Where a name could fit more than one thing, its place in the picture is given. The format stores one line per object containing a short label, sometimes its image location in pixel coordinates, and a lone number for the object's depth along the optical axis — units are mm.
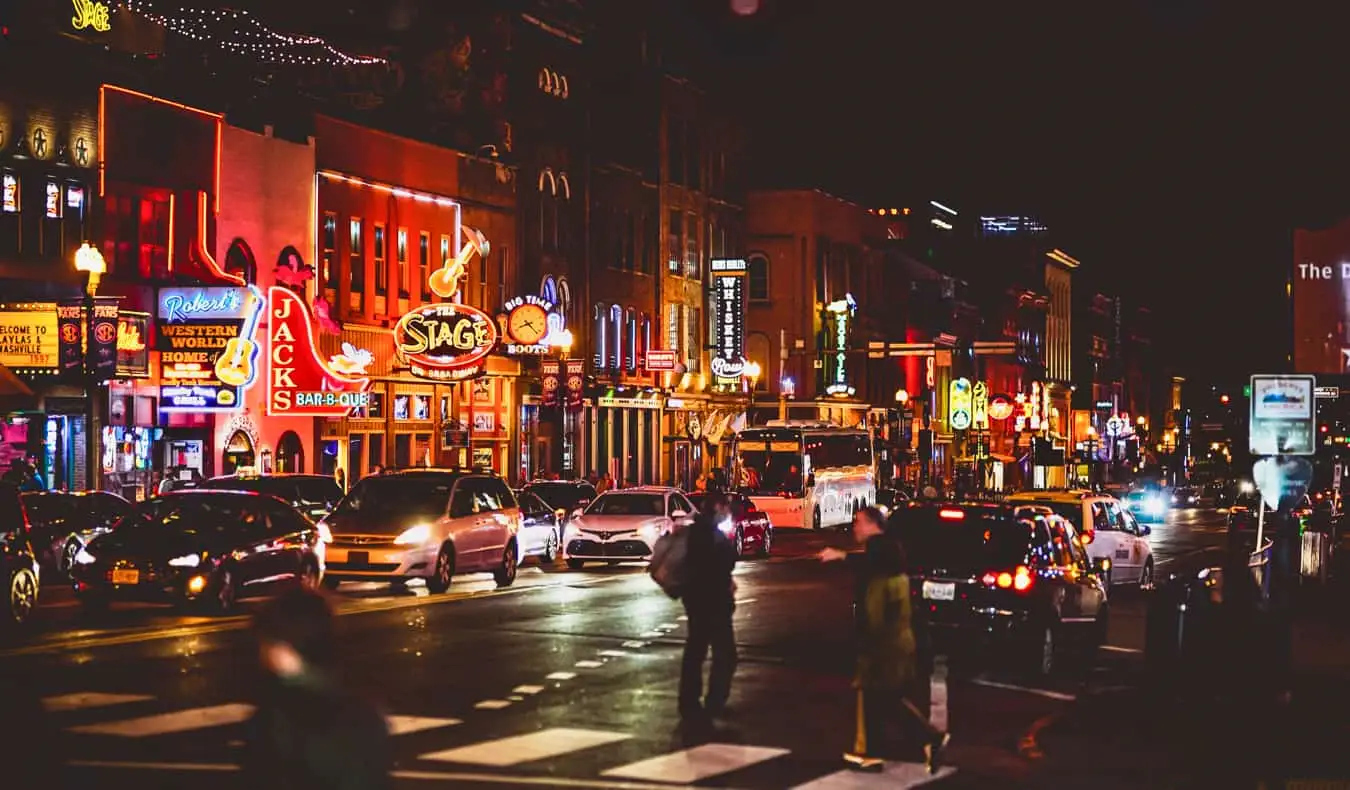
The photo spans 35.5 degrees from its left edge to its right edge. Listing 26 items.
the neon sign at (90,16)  41562
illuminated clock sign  56125
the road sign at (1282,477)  28875
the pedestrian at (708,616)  16938
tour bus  57219
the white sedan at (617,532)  38125
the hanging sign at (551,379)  53122
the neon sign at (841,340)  87312
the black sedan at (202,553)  26156
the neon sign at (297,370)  46062
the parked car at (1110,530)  32688
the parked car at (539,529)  39250
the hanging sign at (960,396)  102750
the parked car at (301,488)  34625
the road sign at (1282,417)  28422
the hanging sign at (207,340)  43594
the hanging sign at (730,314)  78875
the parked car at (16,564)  23500
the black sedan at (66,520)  31328
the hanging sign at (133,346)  40250
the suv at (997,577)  20875
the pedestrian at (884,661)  14547
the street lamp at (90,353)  35000
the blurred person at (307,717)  7734
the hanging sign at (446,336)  47656
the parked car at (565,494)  44812
